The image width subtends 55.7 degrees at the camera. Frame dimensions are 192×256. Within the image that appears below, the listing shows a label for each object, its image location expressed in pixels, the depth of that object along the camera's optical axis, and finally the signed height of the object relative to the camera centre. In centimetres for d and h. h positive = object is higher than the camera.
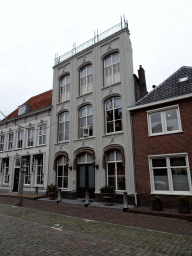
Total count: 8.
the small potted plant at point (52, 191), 1431 -157
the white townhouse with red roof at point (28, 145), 1769 +272
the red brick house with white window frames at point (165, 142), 1028 +160
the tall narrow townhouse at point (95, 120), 1300 +399
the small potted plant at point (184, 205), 852 -168
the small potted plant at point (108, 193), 1149 -144
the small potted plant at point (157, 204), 934 -177
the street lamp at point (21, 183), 1202 -82
